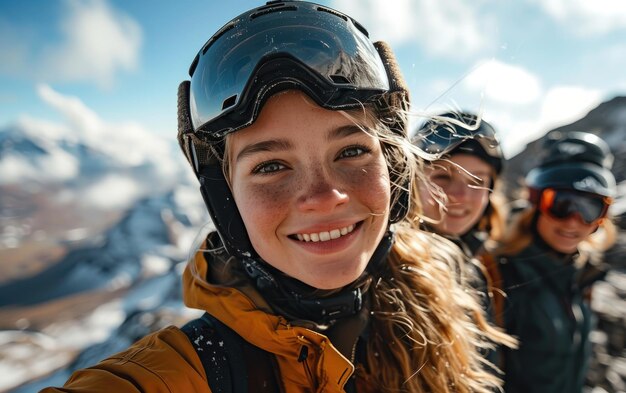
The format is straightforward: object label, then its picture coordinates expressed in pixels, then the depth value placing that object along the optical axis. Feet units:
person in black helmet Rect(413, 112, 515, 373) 9.38
